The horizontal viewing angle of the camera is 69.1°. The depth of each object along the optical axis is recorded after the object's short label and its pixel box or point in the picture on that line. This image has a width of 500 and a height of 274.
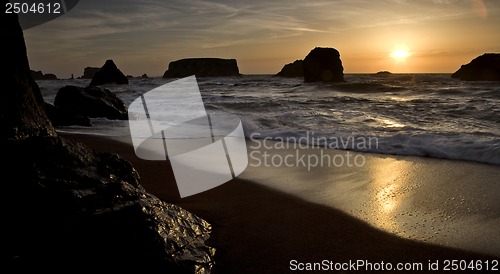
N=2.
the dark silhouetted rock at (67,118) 10.35
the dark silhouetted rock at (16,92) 2.23
